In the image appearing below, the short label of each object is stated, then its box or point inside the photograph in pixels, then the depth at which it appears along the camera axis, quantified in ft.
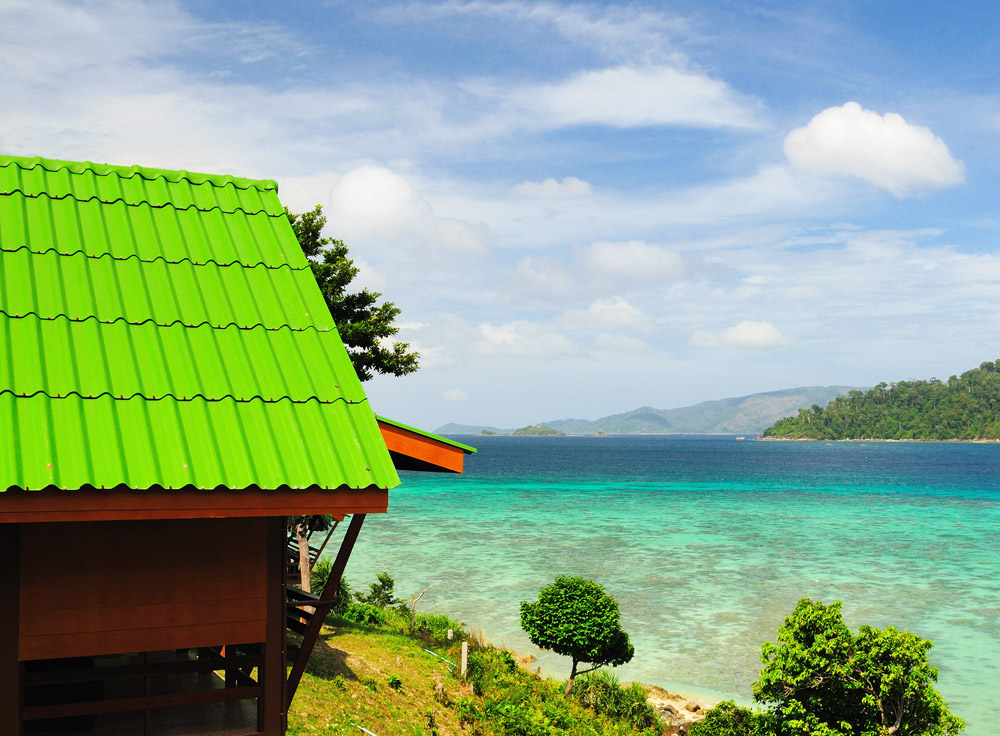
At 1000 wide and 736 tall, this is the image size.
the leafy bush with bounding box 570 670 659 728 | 81.25
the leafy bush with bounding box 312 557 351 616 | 92.78
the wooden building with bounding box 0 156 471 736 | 17.46
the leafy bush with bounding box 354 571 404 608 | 106.83
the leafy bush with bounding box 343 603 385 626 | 90.02
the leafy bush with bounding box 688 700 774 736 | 68.85
